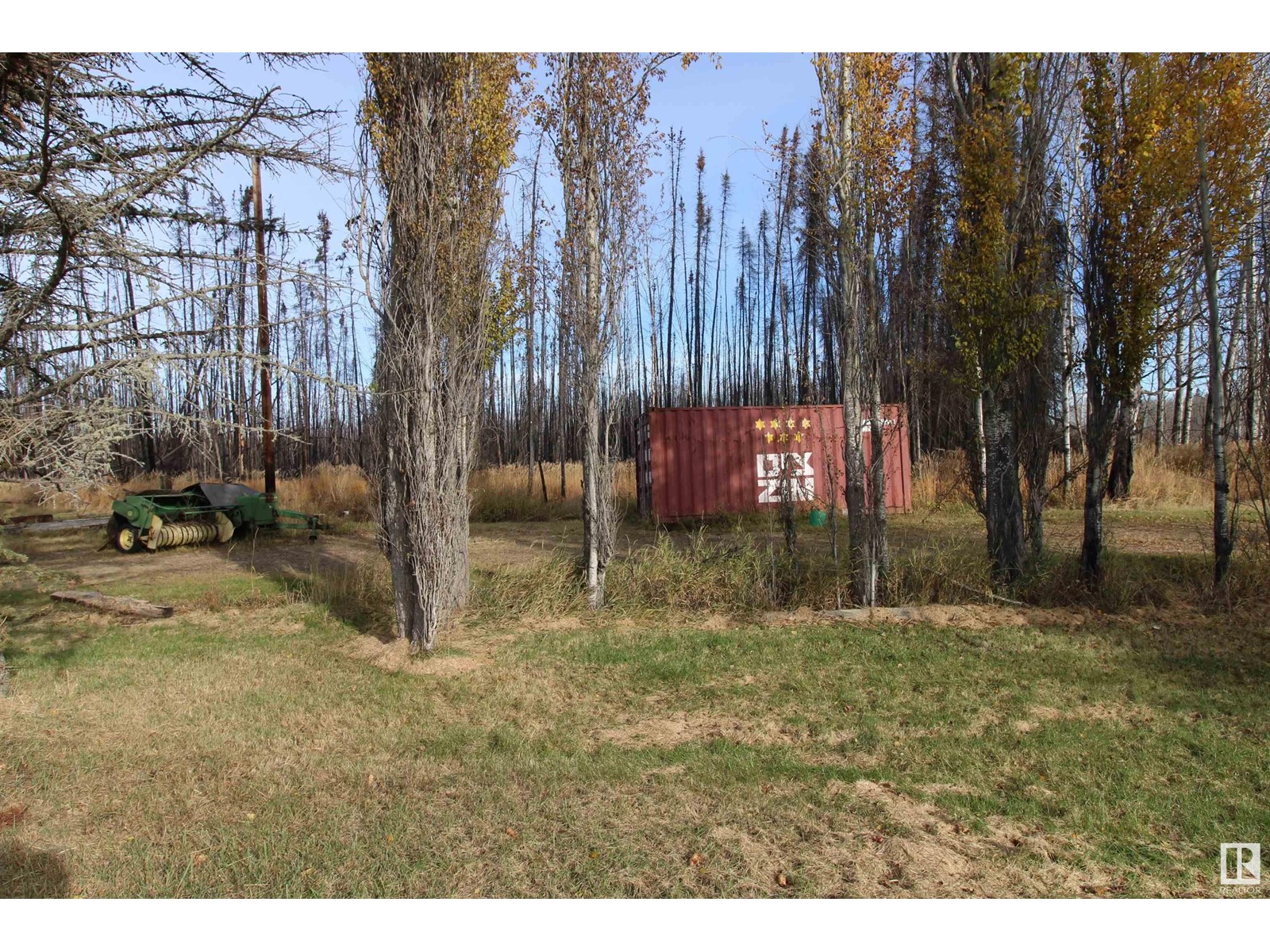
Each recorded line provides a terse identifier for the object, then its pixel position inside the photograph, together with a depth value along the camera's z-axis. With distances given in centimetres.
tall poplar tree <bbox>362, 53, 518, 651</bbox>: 668
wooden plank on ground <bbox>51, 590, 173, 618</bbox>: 846
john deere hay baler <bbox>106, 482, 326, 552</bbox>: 1279
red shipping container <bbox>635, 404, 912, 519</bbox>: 1577
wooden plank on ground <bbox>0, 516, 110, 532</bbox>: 1576
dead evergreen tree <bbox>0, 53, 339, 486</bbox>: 481
